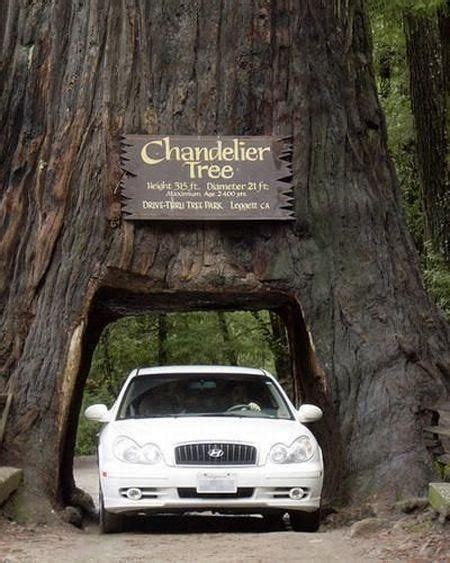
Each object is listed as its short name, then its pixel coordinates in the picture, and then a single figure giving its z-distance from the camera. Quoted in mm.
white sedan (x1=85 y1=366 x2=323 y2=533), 9125
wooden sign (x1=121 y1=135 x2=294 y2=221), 11445
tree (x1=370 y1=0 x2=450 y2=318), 15992
